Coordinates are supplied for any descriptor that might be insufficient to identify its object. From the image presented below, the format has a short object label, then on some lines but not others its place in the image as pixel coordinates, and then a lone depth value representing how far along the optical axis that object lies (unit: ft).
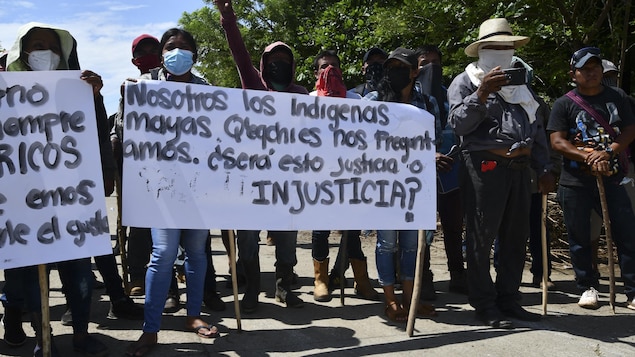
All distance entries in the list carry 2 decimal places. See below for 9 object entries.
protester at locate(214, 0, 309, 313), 14.58
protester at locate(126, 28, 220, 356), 12.04
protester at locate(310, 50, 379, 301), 16.40
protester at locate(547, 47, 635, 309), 15.72
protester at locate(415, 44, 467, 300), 16.69
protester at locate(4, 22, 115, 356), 11.59
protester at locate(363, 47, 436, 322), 14.33
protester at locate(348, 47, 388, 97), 17.72
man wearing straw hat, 14.03
